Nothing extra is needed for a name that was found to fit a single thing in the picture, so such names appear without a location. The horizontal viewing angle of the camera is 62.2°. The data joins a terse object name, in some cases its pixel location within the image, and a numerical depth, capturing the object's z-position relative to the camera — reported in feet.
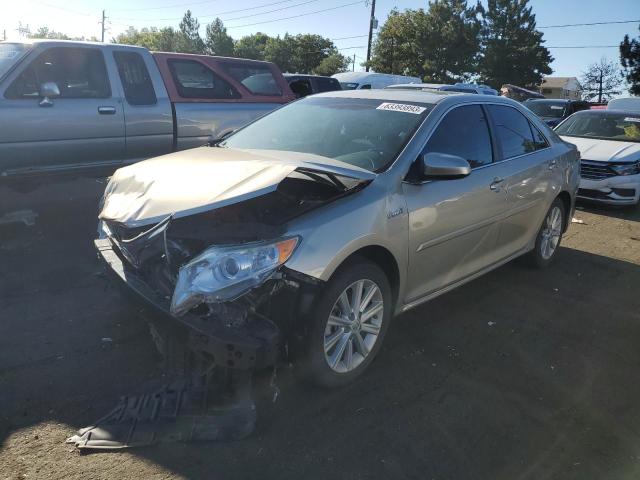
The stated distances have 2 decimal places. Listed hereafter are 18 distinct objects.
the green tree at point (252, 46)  215.51
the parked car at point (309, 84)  39.58
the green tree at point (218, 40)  220.43
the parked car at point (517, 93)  93.92
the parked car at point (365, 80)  57.11
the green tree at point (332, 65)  195.42
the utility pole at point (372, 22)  126.82
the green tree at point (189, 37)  229.45
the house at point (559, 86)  259.12
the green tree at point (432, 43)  167.84
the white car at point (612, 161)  27.48
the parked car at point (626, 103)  55.93
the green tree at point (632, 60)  107.14
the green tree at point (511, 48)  171.83
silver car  8.78
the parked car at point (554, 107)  48.29
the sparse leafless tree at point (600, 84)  181.06
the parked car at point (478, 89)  33.53
